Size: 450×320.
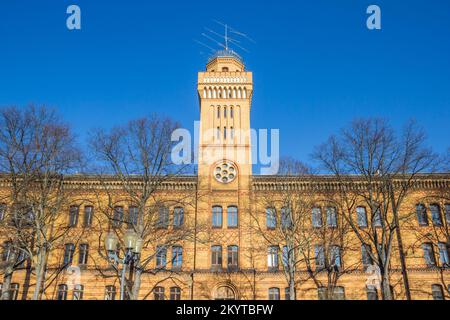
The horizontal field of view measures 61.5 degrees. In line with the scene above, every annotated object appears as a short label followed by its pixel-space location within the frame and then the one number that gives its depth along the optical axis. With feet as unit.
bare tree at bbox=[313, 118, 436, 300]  70.28
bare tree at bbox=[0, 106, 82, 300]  70.54
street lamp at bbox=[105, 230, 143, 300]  45.16
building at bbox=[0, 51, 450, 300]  89.15
